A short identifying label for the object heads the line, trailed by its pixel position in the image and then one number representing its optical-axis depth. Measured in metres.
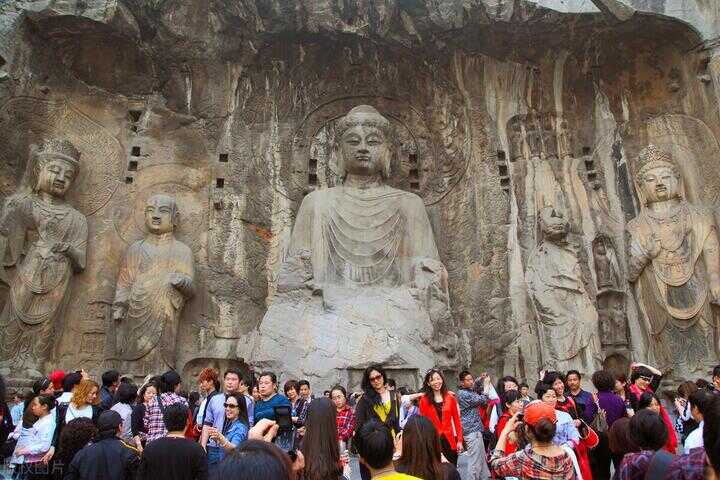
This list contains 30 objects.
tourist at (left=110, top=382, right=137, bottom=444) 5.30
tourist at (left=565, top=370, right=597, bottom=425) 5.28
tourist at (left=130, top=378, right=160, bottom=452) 4.74
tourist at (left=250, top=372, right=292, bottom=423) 4.65
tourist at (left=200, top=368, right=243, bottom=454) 4.57
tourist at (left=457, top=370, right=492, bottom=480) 5.53
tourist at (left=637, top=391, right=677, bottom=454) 4.33
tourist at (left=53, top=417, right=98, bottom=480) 3.74
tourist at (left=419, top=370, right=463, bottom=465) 4.79
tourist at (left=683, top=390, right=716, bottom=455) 3.77
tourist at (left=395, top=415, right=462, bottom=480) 3.05
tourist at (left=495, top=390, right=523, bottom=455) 4.52
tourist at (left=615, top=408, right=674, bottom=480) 2.93
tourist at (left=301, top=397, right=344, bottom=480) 3.19
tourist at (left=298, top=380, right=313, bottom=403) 5.86
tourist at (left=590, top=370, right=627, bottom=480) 5.07
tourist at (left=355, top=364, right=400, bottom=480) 4.88
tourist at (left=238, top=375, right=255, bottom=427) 4.93
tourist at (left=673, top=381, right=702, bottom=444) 5.11
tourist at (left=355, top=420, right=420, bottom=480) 2.65
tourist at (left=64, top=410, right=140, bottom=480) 3.46
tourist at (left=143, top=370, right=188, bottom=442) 4.80
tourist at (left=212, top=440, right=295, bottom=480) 1.93
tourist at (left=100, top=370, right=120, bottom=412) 5.84
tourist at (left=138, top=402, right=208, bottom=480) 3.32
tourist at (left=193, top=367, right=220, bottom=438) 5.12
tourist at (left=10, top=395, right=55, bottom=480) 4.68
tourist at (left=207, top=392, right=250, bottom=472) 4.31
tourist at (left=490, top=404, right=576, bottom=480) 3.14
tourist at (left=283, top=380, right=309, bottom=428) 5.30
